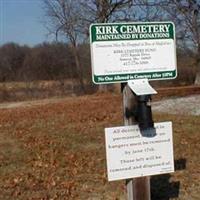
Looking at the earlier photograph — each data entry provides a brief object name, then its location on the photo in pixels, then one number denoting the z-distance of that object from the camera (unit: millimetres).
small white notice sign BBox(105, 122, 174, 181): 4852
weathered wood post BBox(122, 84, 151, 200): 4921
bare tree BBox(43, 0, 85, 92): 34406
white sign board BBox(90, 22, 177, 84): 4715
